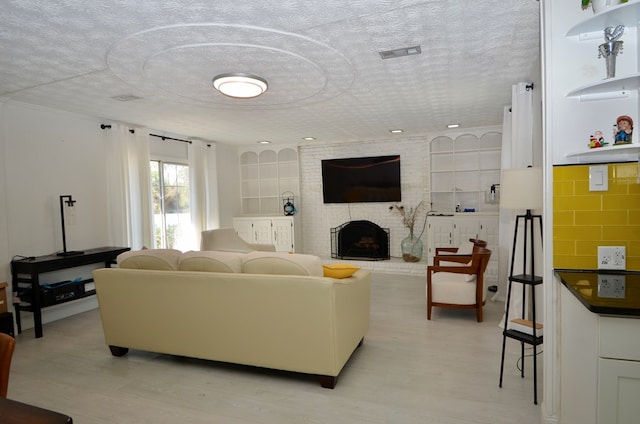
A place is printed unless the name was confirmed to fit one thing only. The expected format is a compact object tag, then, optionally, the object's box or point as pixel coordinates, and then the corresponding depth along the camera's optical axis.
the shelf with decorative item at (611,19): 1.71
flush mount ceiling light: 3.34
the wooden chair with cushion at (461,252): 4.60
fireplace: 7.32
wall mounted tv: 7.22
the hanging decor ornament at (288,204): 7.79
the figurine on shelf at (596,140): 1.95
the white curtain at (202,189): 6.82
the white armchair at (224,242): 5.91
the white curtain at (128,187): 5.31
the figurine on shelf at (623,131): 1.90
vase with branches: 6.92
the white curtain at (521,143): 3.68
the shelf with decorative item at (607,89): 1.80
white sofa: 2.68
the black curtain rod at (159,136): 5.25
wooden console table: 4.02
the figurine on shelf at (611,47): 1.85
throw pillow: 3.02
